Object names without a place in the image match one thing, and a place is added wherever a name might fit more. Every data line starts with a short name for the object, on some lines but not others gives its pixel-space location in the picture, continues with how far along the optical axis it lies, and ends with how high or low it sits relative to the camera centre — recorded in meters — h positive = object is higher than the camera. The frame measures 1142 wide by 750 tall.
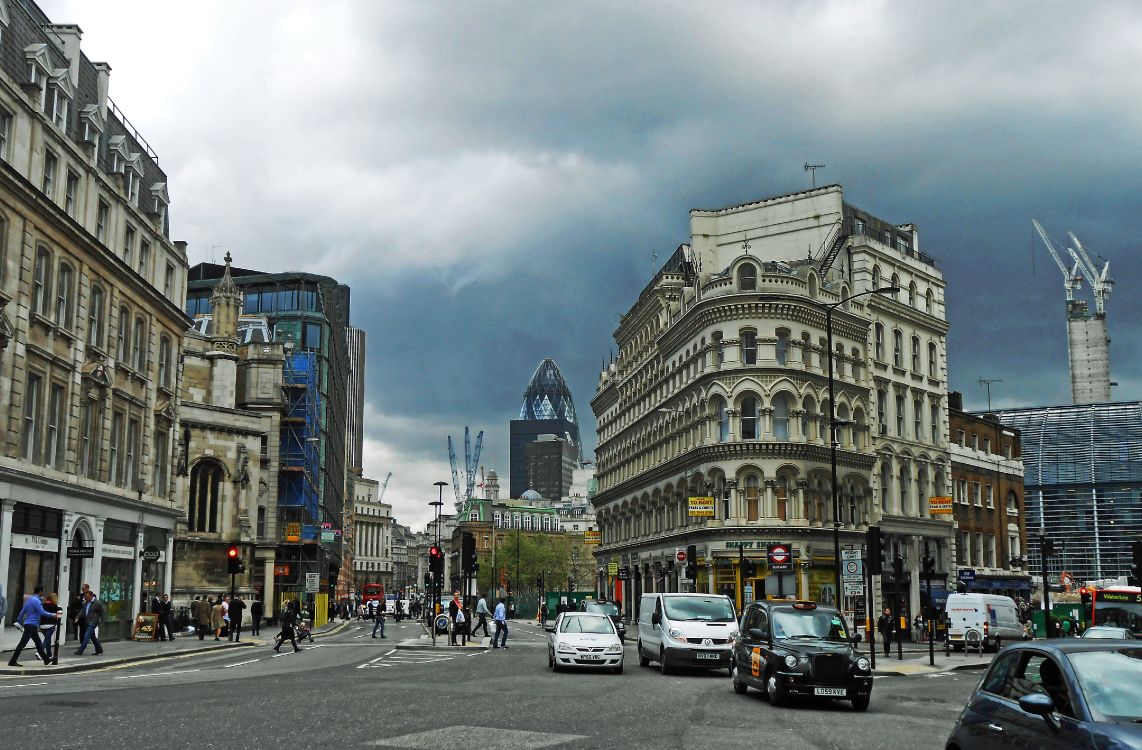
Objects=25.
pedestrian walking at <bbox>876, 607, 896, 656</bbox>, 36.09 -2.83
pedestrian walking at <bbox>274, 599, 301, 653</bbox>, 33.94 -2.48
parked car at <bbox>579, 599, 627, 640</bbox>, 45.00 -2.78
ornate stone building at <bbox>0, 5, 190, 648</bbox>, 30.88 +6.61
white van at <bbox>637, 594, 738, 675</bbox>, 26.34 -2.11
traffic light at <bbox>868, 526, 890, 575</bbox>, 30.55 -0.17
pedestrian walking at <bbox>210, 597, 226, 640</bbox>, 44.14 -3.15
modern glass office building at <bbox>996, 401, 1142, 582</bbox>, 162.62 +9.48
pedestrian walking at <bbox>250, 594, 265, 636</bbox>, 47.25 -3.12
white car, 25.72 -2.37
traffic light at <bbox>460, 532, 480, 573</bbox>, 37.34 -0.42
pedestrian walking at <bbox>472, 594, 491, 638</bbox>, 42.91 -2.73
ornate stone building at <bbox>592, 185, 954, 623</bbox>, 56.38 +7.69
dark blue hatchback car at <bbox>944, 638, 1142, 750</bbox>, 7.27 -1.07
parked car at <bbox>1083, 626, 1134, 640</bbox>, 27.75 -2.26
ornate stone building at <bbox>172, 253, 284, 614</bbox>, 61.50 +4.51
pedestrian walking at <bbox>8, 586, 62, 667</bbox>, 24.38 -1.78
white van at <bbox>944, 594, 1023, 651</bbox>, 43.34 -2.92
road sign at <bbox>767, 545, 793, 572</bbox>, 42.47 -0.45
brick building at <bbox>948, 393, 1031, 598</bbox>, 70.25 +2.73
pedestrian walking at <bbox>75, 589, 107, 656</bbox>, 29.47 -2.14
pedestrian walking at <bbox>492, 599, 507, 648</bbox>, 38.11 -2.69
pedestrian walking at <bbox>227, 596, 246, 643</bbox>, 41.34 -2.79
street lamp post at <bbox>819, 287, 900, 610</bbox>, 33.65 +0.59
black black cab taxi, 18.14 -1.88
